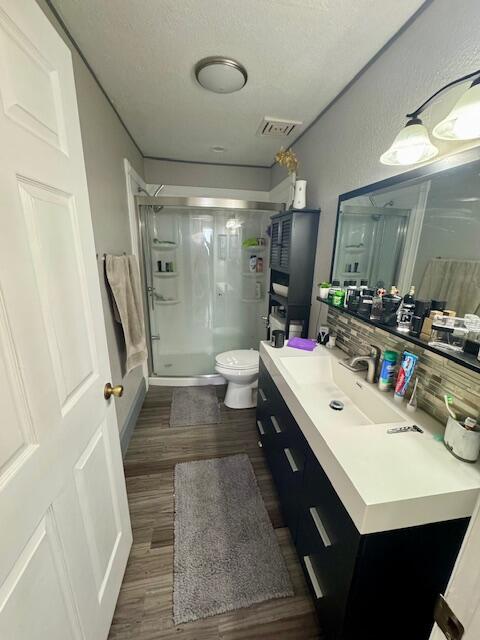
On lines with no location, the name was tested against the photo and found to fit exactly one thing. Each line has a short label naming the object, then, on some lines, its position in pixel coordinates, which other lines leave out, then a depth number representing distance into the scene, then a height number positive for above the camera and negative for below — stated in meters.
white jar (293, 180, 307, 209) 1.83 +0.38
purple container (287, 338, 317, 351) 1.66 -0.60
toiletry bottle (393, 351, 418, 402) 1.04 -0.49
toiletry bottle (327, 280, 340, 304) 1.55 -0.23
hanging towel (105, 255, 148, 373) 1.69 -0.38
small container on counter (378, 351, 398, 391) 1.15 -0.52
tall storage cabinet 1.86 -0.05
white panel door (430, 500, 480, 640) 0.39 -0.52
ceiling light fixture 1.32 +0.90
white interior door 0.52 -0.28
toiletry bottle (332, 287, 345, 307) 1.50 -0.27
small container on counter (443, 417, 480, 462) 0.78 -0.57
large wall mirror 0.90 +0.08
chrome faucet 1.25 -0.54
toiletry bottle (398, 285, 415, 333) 1.11 -0.25
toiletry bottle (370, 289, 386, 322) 1.21 -0.25
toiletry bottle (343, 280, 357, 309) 1.43 -0.23
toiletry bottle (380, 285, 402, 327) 1.14 -0.25
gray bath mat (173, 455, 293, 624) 1.11 -1.46
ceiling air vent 1.85 +0.89
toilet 2.27 -1.08
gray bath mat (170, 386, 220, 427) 2.28 -1.48
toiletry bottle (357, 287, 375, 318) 1.27 -0.25
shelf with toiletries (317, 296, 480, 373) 0.79 -0.32
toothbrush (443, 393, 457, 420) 0.88 -0.52
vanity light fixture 0.74 +0.39
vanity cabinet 0.72 -0.95
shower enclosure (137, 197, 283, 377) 2.81 -0.40
